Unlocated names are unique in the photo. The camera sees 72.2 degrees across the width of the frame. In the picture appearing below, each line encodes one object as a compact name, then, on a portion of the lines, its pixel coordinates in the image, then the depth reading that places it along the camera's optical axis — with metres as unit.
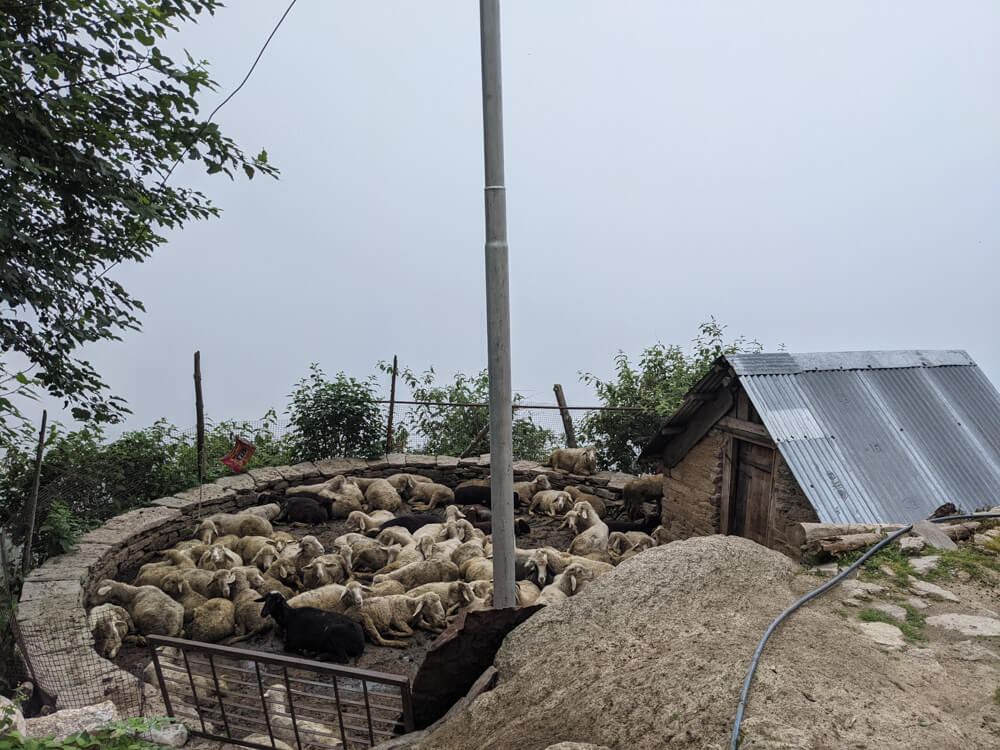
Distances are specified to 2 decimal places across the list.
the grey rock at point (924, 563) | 5.66
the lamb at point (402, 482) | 14.12
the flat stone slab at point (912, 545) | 6.00
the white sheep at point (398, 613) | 8.41
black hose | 3.28
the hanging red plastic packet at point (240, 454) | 11.49
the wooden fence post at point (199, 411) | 13.45
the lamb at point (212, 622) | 8.29
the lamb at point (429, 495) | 13.77
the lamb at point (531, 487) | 14.10
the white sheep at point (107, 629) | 7.87
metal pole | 5.73
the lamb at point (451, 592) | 8.73
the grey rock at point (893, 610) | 4.82
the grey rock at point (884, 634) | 4.42
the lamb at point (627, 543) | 11.31
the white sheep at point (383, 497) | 13.44
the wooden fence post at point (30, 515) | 8.82
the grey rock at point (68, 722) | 5.14
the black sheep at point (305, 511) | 12.51
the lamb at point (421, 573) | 9.41
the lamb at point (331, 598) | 8.48
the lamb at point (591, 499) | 13.55
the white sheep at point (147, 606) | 8.27
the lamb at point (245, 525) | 11.46
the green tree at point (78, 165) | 7.46
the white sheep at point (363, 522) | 11.90
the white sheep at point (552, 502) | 13.31
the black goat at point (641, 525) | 12.38
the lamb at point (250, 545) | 10.40
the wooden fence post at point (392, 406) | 15.78
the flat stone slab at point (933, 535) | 6.07
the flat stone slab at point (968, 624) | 4.58
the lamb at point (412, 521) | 11.68
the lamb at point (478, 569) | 9.45
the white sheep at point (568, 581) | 8.52
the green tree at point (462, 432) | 16.64
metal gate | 5.32
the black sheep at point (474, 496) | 13.77
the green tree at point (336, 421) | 15.06
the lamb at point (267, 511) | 12.24
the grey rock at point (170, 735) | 5.57
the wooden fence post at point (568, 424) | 16.11
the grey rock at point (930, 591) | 5.13
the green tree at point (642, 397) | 15.48
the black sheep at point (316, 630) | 7.75
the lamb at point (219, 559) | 9.88
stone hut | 7.64
